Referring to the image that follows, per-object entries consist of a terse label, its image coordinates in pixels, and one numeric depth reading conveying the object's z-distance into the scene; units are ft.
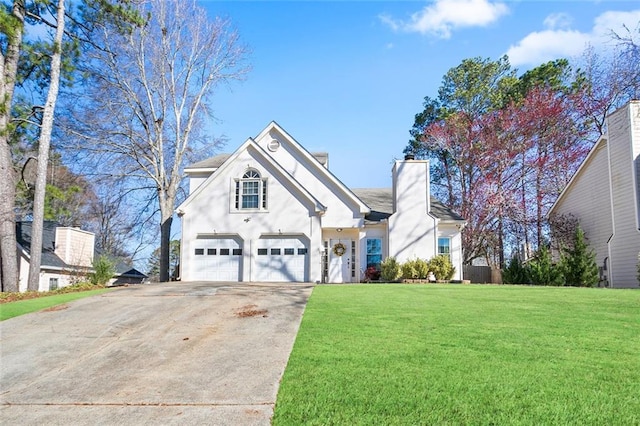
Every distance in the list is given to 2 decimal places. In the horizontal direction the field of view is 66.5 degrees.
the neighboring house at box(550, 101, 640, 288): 59.36
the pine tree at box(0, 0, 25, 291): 54.08
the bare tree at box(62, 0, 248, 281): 77.30
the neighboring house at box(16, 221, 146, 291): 73.15
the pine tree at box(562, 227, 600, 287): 60.70
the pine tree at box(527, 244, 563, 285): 61.93
